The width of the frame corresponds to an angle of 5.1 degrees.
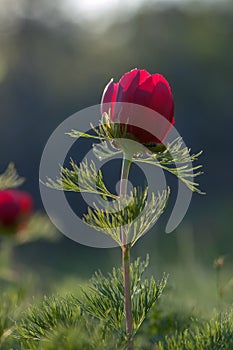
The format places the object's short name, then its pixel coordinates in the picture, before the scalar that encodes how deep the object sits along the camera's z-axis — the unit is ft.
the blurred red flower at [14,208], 9.86
